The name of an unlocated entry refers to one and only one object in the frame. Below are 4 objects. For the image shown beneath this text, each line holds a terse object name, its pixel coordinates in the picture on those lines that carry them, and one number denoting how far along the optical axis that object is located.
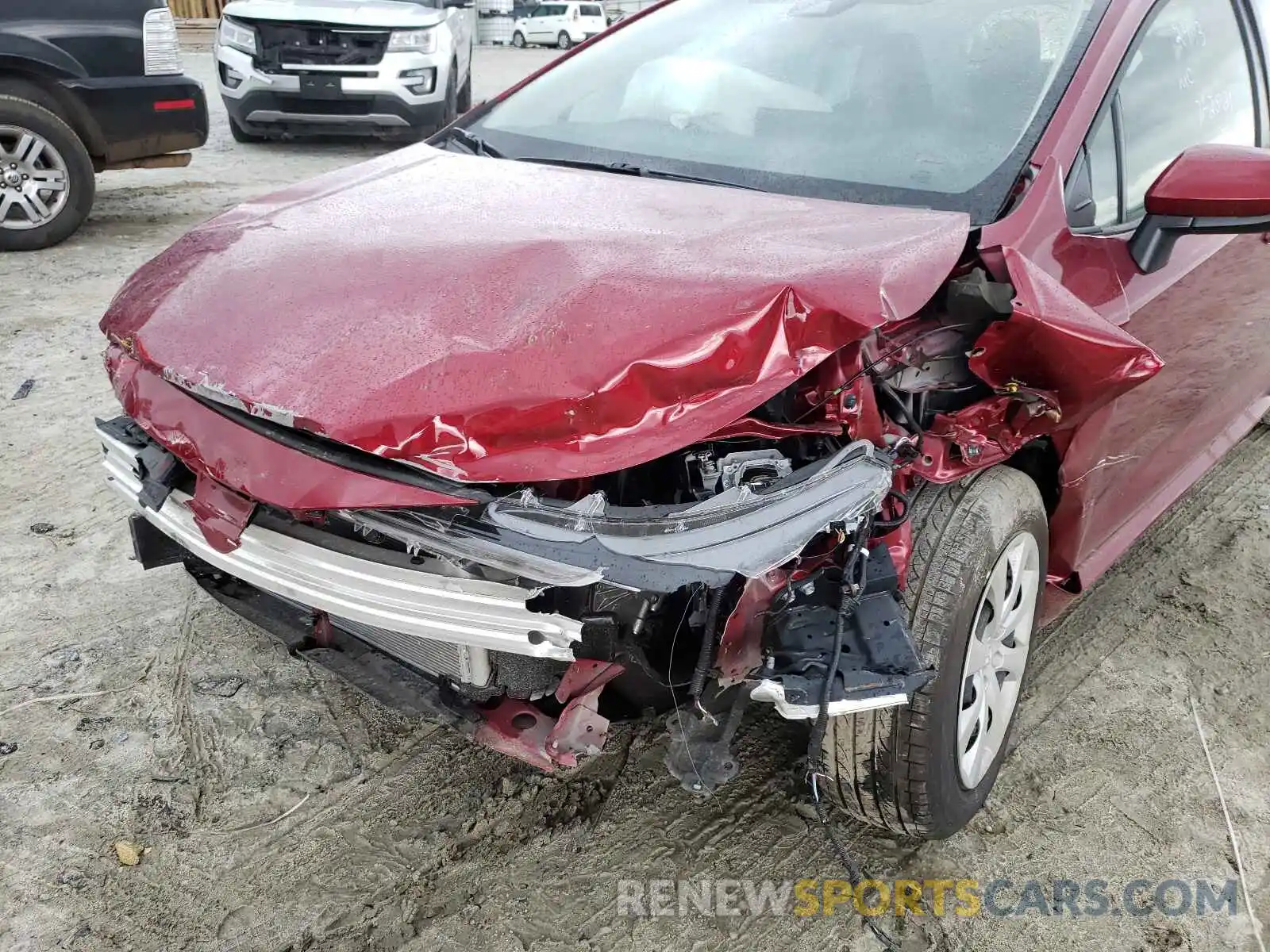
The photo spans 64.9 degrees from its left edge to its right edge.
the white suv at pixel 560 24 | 28.77
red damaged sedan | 1.62
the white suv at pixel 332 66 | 7.95
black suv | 5.51
